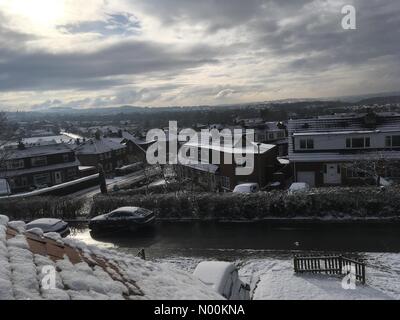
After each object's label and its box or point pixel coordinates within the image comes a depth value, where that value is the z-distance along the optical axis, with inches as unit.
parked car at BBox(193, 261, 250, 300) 363.4
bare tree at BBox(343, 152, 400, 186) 1193.4
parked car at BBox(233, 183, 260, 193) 1186.0
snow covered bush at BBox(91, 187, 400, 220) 948.0
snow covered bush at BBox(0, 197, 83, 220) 1157.1
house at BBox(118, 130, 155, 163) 2625.7
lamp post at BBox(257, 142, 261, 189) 1368.1
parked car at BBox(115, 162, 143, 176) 2186.3
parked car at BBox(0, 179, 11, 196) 1533.0
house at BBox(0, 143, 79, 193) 1852.9
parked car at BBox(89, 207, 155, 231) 969.5
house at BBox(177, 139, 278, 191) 1376.7
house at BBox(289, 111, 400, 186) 1258.0
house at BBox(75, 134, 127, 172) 2452.0
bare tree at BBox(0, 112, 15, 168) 1421.0
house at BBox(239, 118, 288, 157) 2072.1
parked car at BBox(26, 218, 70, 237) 899.1
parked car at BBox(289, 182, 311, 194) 1131.5
